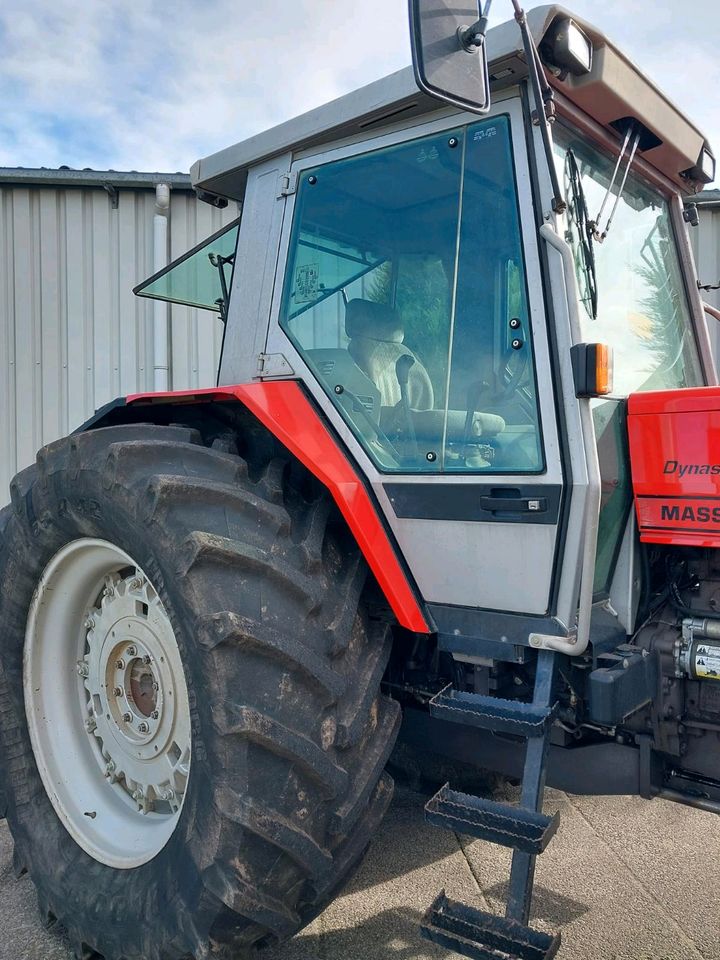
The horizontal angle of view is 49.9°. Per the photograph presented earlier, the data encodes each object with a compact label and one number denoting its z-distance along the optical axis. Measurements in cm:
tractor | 177
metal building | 583
